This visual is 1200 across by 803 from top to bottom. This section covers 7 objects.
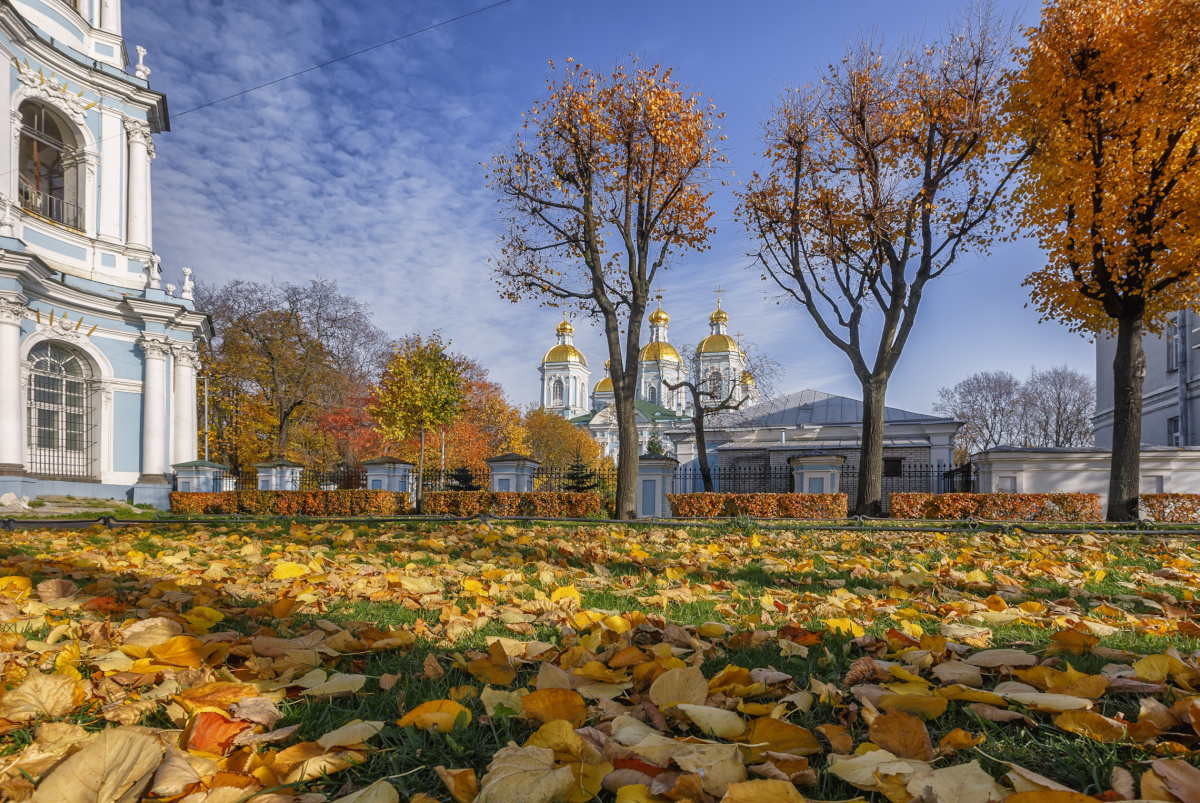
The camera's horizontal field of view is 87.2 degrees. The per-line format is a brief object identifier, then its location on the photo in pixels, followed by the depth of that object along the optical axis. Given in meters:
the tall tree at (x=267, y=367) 29.70
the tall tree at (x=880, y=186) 12.77
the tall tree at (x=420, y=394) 20.86
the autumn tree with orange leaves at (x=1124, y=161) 10.30
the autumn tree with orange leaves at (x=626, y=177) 13.02
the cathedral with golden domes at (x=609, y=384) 66.81
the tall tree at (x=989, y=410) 44.75
